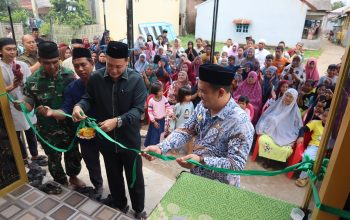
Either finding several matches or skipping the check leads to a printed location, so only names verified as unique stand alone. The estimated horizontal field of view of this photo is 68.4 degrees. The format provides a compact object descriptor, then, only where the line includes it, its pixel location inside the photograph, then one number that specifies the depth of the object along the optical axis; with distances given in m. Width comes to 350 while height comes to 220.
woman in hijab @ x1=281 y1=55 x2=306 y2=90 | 6.45
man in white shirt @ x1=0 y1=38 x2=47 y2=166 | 3.63
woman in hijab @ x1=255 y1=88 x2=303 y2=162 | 4.86
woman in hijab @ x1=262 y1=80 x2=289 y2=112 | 5.48
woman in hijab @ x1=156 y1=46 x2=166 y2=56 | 9.07
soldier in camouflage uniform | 2.90
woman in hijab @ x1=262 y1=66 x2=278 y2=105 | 5.94
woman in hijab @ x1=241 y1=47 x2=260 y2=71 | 7.54
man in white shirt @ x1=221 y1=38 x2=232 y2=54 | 11.43
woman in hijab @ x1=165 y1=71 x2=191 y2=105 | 5.62
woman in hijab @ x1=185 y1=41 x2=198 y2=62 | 9.28
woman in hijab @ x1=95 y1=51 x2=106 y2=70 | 6.31
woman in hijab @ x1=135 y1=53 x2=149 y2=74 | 7.66
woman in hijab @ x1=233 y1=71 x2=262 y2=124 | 5.68
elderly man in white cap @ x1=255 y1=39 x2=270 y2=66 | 9.73
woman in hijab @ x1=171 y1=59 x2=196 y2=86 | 6.67
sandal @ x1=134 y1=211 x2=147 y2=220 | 3.13
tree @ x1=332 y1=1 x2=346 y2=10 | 75.75
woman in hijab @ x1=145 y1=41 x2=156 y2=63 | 9.81
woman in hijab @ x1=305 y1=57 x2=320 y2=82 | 6.85
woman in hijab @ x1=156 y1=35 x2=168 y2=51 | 12.97
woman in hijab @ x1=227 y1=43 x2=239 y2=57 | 10.50
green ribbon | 0.96
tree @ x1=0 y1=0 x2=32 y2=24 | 19.30
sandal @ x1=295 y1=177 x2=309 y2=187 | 4.46
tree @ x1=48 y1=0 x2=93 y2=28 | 20.79
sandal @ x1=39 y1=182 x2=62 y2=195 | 3.02
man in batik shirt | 1.81
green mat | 1.33
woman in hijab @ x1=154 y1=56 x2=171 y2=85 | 6.86
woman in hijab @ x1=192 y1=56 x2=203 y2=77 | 7.13
